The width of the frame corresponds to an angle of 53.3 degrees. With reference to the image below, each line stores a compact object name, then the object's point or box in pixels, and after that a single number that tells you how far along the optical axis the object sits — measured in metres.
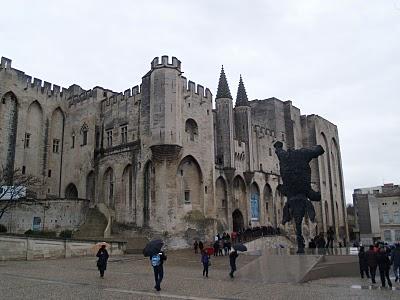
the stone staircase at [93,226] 33.13
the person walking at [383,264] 13.11
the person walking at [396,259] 15.26
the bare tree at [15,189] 31.60
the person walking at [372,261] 13.57
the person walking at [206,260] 15.91
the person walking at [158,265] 11.13
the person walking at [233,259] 15.42
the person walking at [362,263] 15.16
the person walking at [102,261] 14.75
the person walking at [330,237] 30.48
